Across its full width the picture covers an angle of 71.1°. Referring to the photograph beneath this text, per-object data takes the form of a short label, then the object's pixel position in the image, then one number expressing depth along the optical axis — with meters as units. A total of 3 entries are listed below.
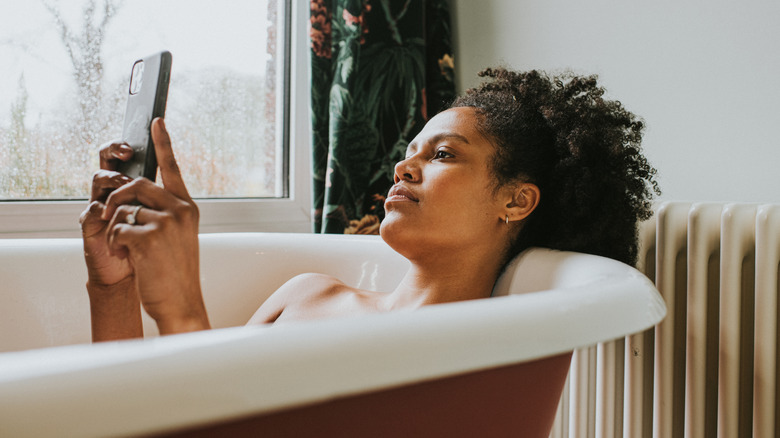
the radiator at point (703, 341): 0.88
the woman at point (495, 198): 0.92
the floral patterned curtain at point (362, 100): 1.55
